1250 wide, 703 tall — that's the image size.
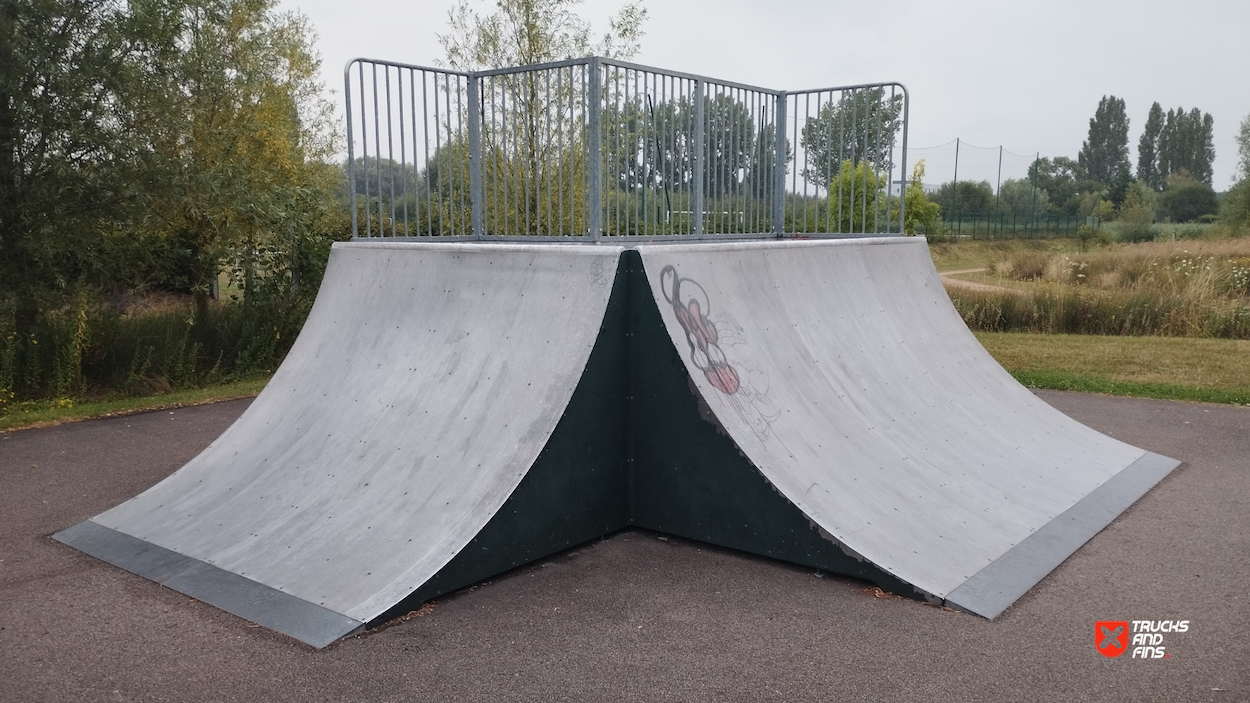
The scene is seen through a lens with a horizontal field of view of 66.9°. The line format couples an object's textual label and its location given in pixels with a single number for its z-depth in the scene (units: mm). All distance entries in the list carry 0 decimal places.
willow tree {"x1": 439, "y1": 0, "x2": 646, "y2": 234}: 14164
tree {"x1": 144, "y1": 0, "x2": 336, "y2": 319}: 10305
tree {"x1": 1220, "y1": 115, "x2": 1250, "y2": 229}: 34438
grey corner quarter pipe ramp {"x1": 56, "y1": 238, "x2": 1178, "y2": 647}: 4336
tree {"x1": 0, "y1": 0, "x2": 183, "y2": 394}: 9039
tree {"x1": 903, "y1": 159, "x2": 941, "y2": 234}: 28562
